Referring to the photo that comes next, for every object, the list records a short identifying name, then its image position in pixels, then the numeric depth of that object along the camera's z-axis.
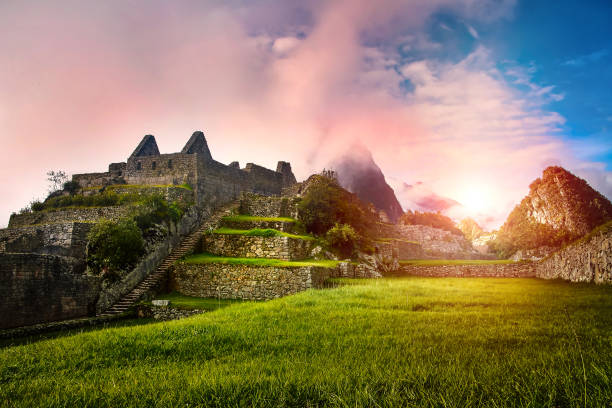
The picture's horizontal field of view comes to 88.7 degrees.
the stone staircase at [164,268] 16.06
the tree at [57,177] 29.40
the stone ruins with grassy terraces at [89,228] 13.02
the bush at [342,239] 24.77
